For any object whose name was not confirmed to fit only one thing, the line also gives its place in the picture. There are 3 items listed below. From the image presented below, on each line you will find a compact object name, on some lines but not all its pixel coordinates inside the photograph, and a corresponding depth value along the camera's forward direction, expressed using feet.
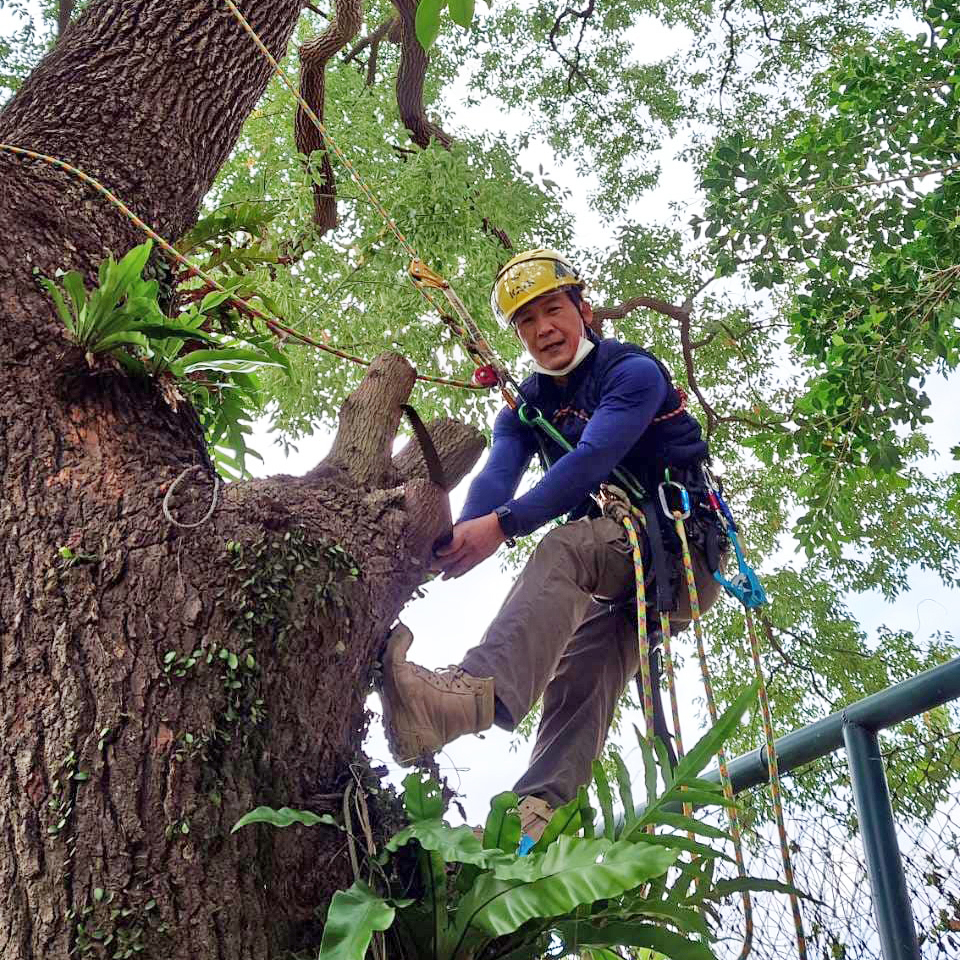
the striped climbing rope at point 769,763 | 6.49
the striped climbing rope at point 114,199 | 7.98
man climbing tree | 6.95
